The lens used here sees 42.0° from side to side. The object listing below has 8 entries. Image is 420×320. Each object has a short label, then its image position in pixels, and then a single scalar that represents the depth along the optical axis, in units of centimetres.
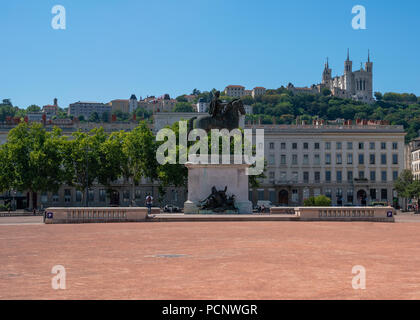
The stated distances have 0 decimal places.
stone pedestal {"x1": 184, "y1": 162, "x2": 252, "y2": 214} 3881
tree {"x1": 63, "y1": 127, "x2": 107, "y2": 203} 7888
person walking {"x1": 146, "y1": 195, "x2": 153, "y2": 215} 4414
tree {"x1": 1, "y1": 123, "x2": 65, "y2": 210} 7612
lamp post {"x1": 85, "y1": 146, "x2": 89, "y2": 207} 7422
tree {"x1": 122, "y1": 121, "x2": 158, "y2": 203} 7819
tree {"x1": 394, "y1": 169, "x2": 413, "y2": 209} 9661
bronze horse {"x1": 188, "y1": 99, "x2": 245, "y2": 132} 3906
